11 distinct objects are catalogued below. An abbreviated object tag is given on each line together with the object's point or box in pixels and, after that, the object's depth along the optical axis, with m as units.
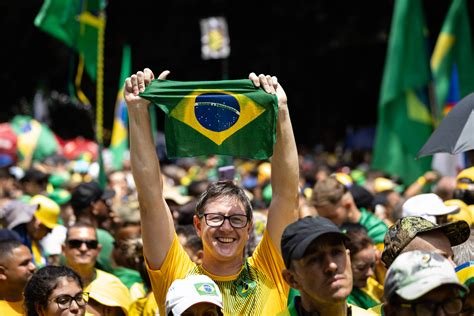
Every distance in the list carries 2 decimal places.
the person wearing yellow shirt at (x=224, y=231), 5.01
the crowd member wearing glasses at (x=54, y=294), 5.64
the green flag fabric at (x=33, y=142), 19.14
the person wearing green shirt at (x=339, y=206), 8.03
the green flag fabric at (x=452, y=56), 12.13
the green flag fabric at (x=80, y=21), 13.35
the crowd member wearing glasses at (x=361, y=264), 6.76
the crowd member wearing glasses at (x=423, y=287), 3.81
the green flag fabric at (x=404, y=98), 11.70
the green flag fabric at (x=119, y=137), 17.06
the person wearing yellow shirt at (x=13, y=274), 6.45
